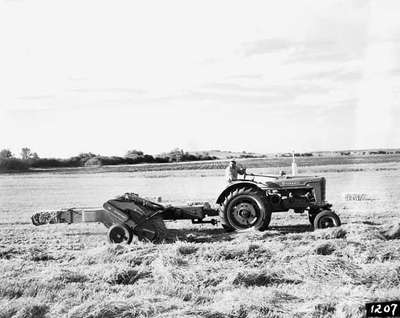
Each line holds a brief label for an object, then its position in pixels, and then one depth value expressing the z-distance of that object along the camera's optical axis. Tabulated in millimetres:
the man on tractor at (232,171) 10844
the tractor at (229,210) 9672
